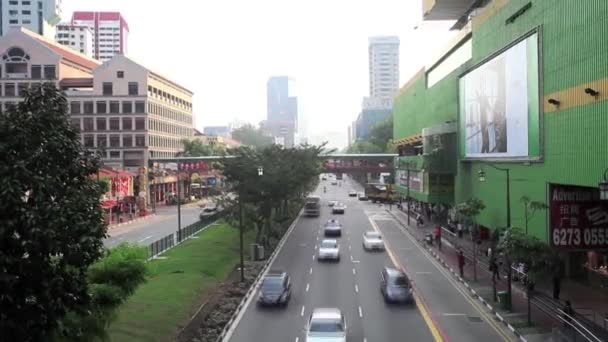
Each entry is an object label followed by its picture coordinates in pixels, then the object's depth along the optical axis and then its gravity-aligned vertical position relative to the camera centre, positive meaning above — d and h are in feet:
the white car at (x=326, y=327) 77.22 -19.26
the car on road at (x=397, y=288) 105.29 -19.62
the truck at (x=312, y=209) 281.95 -17.49
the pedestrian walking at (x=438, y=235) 177.92 -18.72
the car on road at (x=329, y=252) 153.38 -19.84
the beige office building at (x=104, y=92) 335.26 +41.74
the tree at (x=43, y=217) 38.24 -2.72
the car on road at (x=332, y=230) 206.69 -19.50
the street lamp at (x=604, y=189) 65.98 -2.45
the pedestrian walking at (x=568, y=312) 84.05 -18.99
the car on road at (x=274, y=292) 103.60 -19.65
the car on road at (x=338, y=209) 292.40 -18.35
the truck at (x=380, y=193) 365.61 -14.58
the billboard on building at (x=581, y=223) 106.01 -9.37
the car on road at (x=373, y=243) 171.83 -19.77
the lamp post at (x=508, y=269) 95.73 -15.44
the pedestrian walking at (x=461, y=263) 130.96 -19.29
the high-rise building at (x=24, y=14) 618.44 +150.00
